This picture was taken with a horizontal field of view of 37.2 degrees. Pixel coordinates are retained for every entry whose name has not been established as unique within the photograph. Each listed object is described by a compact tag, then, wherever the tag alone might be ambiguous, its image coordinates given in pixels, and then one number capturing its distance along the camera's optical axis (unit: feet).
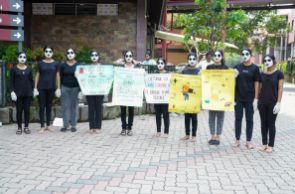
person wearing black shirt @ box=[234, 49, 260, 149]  25.59
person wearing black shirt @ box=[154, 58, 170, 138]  29.37
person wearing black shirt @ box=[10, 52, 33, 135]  28.73
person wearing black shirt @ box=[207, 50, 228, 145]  26.66
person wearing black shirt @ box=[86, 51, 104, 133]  29.88
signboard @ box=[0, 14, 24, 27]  31.50
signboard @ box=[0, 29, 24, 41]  31.60
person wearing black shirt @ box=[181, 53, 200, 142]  27.52
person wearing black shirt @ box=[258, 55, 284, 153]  24.80
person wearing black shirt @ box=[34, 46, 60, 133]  29.24
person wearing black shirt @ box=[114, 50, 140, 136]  29.81
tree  48.70
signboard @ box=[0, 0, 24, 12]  31.32
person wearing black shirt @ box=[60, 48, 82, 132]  29.68
